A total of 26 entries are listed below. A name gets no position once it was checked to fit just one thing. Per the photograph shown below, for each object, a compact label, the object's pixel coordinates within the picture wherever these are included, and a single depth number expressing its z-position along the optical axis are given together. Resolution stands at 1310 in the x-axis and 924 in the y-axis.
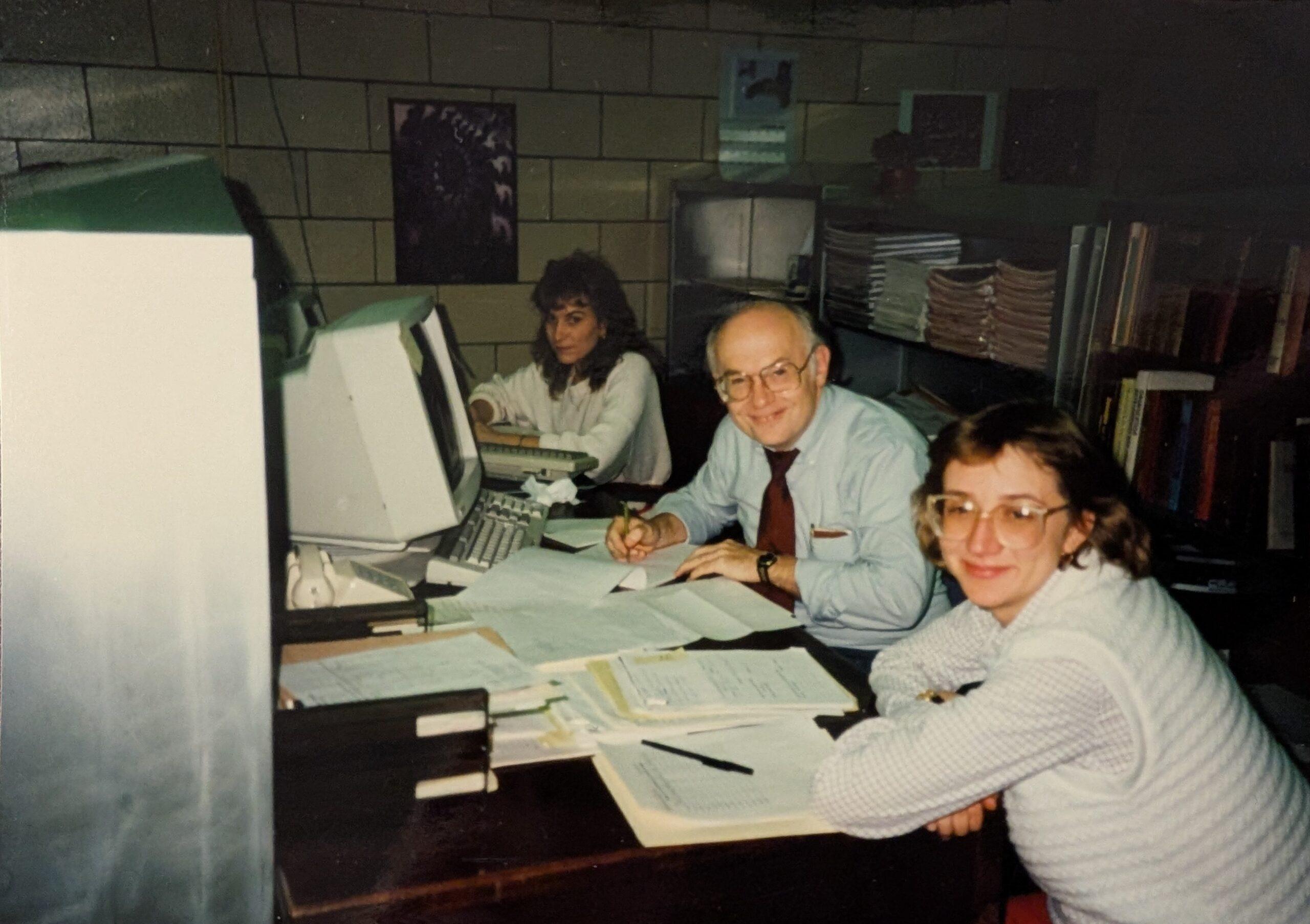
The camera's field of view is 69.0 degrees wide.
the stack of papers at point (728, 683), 1.21
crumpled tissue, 2.27
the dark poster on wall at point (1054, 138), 3.29
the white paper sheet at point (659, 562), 1.72
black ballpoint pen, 1.07
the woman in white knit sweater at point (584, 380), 3.10
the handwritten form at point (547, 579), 1.58
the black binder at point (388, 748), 0.90
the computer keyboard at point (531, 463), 2.39
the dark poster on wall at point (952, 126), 3.74
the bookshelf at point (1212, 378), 1.86
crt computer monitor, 1.68
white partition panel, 0.65
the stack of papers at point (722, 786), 0.96
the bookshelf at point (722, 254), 3.48
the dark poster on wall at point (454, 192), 3.27
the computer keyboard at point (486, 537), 1.71
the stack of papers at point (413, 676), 1.12
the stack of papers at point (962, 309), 2.56
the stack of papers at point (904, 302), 2.84
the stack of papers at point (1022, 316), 2.31
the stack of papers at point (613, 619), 1.36
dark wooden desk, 0.89
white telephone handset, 1.43
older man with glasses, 1.74
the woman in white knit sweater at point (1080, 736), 1.01
